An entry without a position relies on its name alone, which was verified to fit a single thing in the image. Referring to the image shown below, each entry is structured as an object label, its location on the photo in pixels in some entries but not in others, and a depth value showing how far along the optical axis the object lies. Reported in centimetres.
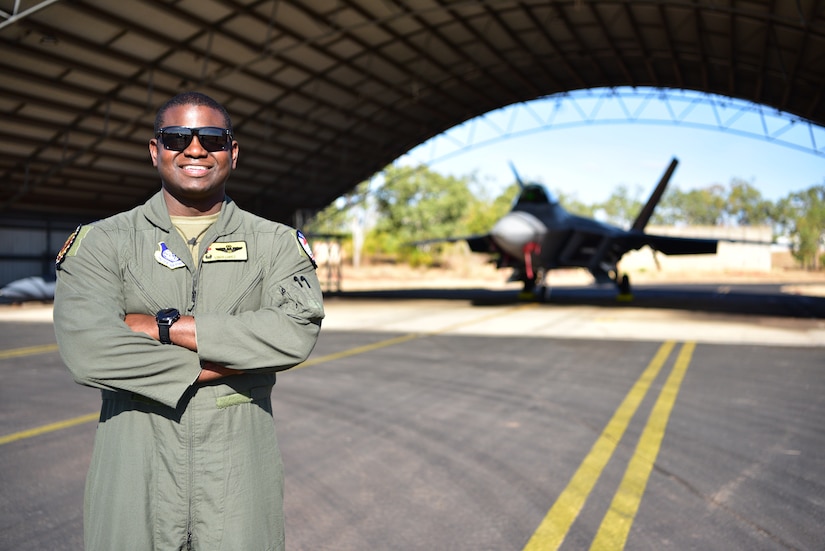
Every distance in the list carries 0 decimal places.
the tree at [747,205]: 10781
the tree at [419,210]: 6234
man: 195
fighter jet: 1811
